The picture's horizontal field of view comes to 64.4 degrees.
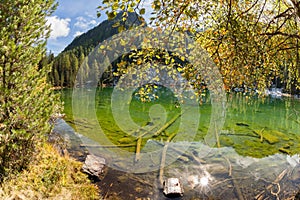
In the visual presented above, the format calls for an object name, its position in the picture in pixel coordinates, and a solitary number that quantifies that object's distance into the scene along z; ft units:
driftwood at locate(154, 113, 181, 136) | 51.90
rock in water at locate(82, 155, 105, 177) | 29.17
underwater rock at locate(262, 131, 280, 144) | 49.78
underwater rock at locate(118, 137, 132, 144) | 44.32
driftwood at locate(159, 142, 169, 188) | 29.81
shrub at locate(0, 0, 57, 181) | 20.51
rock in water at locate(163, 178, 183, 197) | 25.95
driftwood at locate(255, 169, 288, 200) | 26.52
